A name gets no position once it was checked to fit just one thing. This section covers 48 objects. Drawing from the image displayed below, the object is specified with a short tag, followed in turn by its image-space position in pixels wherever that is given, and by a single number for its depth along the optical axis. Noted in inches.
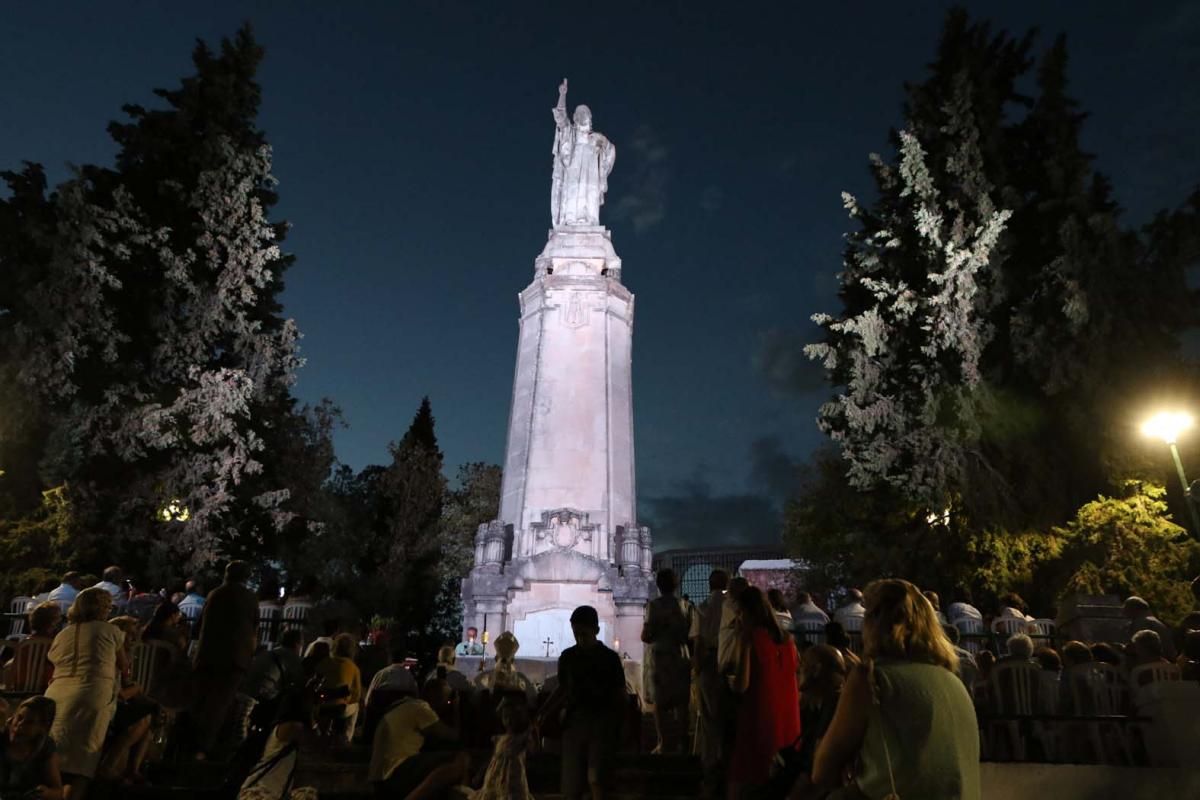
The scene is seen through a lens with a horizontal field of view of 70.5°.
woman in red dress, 172.9
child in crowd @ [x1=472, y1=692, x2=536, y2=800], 182.9
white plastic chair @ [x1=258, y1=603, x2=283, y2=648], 440.8
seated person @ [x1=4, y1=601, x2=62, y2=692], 263.5
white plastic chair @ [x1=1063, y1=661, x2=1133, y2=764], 265.7
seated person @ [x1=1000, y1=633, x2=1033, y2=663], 287.9
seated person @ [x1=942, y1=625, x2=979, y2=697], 287.7
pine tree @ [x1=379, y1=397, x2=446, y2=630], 1228.5
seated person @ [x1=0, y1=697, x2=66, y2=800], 181.2
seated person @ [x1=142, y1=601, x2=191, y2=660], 309.6
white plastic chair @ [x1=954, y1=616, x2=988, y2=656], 421.4
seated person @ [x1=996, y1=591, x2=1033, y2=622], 425.4
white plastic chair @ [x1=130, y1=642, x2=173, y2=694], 296.4
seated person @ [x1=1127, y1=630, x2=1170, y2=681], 269.0
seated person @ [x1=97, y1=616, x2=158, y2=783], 233.9
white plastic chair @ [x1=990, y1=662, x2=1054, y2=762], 282.7
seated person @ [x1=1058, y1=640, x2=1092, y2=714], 288.0
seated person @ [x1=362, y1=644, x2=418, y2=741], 252.1
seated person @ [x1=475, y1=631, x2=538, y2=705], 286.7
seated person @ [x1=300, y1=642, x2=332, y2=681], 269.6
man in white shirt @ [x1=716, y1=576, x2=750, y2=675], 186.4
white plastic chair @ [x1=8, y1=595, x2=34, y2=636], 429.4
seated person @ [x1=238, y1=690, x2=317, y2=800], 177.3
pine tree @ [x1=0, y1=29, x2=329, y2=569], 725.9
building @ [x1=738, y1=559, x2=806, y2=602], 1698.6
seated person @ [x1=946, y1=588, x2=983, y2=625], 442.0
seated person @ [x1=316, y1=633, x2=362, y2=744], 253.4
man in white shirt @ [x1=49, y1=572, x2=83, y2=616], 406.3
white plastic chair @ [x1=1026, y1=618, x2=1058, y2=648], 379.6
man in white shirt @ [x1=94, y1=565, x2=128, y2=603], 425.1
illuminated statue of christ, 877.2
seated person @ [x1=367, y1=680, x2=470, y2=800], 179.0
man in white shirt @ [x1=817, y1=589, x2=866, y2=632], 388.2
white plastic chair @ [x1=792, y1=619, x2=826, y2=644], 387.5
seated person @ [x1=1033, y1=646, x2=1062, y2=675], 301.4
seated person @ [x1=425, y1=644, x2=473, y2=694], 303.4
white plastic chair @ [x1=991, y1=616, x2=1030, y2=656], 411.5
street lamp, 486.0
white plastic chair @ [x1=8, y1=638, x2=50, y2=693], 274.7
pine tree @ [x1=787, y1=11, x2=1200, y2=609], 669.9
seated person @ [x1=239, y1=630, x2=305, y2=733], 292.2
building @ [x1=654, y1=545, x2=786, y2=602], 2047.2
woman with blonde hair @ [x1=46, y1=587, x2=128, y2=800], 210.4
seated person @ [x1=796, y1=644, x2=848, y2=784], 175.8
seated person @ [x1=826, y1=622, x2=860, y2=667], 247.8
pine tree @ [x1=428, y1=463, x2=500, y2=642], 1268.5
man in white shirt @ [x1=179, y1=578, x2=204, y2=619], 474.9
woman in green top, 104.2
